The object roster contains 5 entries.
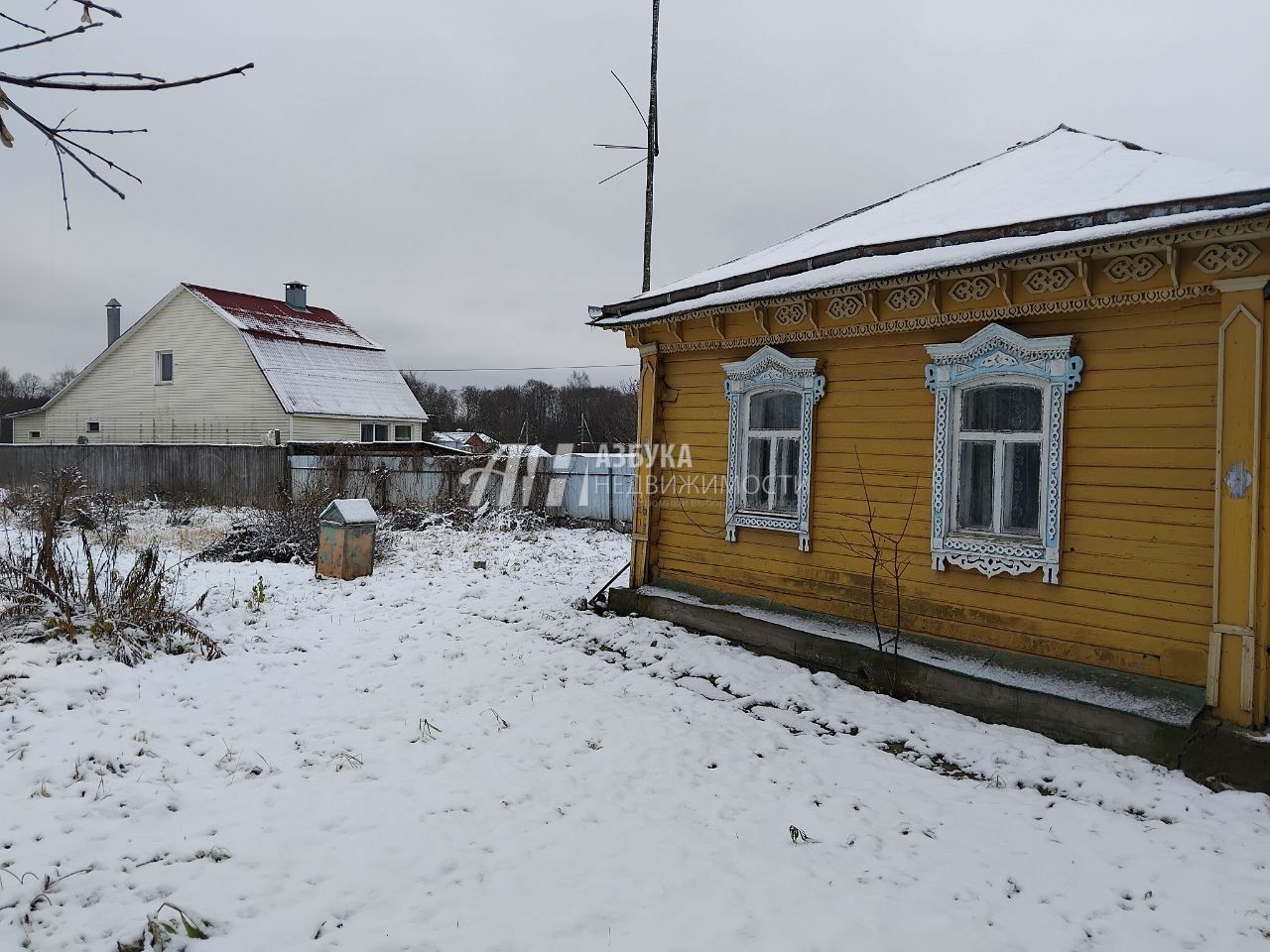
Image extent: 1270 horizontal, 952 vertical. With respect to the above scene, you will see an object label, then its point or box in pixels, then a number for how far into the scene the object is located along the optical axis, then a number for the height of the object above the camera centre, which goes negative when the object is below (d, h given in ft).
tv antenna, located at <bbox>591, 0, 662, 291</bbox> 41.83 +16.44
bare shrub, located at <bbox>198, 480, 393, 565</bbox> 37.35 -4.45
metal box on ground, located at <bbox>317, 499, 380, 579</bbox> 33.32 -3.98
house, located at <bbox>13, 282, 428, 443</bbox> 73.10 +6.59
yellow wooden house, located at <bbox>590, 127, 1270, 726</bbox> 15.62 +1.29
